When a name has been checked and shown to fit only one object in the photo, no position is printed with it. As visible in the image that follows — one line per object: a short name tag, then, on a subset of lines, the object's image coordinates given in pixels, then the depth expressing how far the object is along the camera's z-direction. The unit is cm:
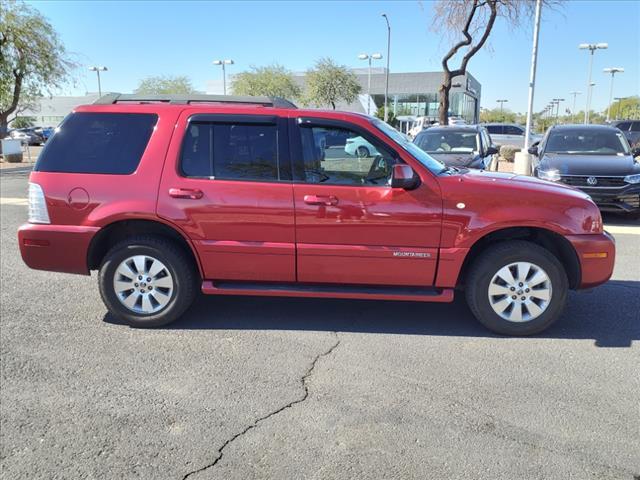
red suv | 429
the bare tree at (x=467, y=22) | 1745
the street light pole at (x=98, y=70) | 5643
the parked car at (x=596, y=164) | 905
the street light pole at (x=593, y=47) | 4181
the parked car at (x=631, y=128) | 2289
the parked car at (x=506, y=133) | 3022
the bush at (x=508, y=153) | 2111
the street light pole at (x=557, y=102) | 9306
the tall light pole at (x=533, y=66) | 1464
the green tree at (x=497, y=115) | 10637
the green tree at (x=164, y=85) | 6306
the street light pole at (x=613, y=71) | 5188
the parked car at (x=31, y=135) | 4403
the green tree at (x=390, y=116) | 5566
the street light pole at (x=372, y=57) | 4243
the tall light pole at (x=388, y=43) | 3761
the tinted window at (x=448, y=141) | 1070
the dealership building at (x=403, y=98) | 7506
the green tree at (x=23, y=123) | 6275
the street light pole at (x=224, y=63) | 4864
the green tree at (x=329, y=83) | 5147
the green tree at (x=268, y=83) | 5531
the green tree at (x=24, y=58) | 2320
